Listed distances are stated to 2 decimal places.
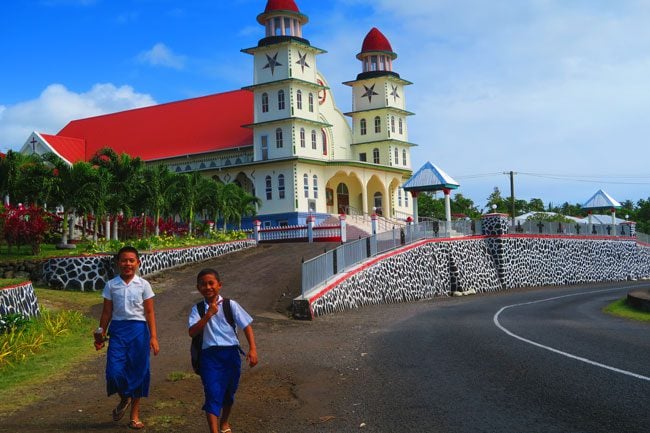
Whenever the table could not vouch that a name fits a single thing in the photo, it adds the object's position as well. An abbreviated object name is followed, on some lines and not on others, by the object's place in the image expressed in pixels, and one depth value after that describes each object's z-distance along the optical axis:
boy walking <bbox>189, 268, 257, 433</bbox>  6.51
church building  45.66
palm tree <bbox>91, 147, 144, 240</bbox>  29.58
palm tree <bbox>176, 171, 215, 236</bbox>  34.34
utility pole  60.12
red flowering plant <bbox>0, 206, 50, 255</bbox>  24.34
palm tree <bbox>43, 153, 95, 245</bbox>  25.95
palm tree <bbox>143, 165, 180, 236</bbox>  30.84
